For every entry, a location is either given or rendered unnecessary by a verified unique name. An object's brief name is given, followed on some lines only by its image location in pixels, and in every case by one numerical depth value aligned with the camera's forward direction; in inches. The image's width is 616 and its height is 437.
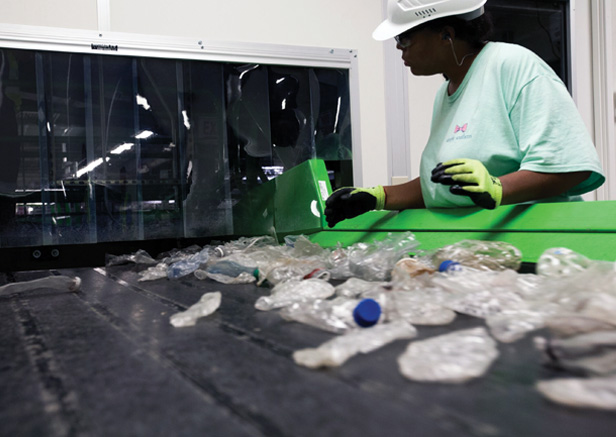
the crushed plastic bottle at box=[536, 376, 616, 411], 15.4
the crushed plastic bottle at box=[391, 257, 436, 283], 36.6
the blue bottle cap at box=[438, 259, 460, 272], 36.9
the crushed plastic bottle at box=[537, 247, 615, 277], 34.0
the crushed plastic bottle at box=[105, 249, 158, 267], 71.0
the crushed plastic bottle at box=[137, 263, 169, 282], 53.0
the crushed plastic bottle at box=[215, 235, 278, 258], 62.3
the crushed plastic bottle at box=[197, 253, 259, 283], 48.6
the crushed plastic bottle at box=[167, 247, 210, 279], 52.8
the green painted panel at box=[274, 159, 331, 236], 72.1
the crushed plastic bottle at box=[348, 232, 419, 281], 42.8
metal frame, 75.5
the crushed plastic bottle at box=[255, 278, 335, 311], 34.0
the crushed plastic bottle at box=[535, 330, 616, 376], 18.0
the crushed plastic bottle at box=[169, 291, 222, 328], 30.1
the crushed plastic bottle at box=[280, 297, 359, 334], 27.3
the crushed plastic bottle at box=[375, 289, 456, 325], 27.5
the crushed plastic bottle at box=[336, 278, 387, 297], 35.0
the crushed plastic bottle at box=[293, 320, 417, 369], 21.0
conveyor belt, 15.1
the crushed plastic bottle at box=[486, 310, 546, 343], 23.6
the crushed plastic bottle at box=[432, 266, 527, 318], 28.5
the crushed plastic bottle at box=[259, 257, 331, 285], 42.9
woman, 49.8
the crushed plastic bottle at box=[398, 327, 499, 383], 18.7
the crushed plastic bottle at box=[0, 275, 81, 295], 47.1
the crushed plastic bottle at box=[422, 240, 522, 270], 40.5
